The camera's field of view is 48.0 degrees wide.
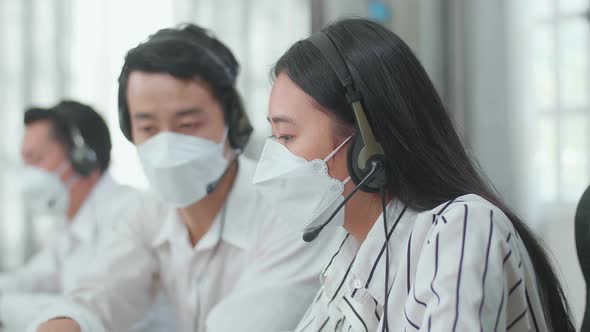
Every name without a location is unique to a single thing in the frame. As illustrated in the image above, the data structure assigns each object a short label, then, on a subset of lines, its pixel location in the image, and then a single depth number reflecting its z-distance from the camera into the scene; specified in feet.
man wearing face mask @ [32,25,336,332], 4.66
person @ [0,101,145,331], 7.29
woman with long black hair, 2.49
